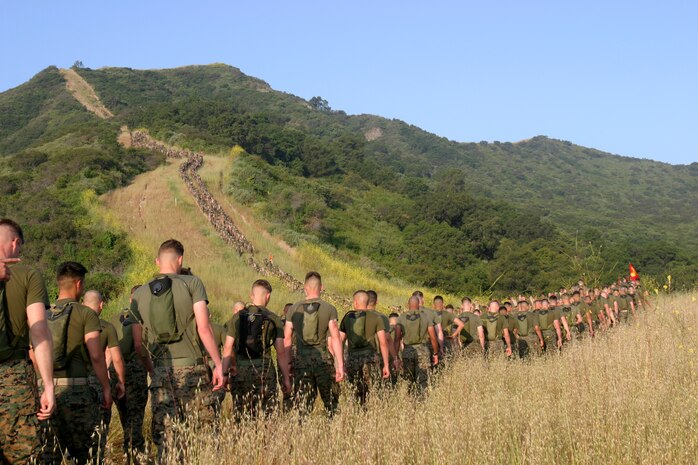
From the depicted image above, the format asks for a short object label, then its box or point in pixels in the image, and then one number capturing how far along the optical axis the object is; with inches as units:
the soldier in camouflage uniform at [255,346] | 268.4
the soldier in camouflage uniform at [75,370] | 202.1
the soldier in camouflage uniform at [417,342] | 400.8
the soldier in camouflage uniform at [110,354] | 244.5
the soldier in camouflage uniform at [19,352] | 157.6
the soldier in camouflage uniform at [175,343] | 209.6
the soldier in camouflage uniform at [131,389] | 265.4
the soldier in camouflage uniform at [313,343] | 300.2
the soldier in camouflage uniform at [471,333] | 496.4
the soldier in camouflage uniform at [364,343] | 333.1
